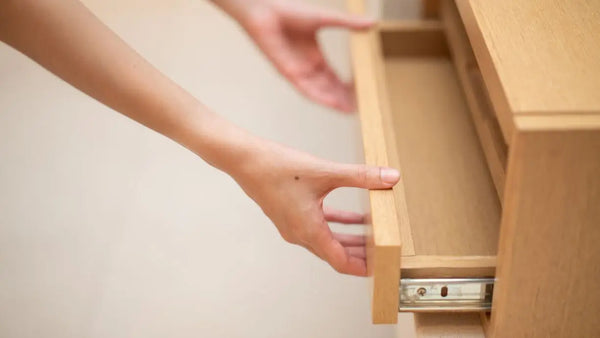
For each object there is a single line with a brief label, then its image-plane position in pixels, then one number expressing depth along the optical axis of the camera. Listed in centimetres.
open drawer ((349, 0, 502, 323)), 98
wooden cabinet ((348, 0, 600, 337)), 88
